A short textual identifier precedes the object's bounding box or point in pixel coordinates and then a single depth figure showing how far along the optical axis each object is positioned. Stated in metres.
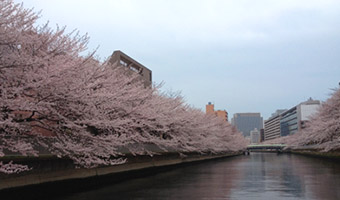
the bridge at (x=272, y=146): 156.75
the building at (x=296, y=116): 156.00
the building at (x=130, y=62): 62.16
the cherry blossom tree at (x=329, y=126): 39.81
